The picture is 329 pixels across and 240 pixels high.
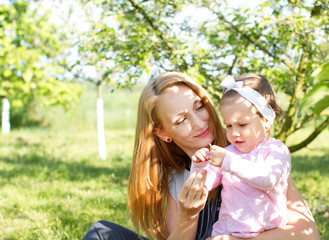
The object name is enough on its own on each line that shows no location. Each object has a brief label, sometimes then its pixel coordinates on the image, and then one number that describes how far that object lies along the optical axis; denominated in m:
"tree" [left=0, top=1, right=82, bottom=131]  8.80
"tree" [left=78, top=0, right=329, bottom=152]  3.23
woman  1.97
